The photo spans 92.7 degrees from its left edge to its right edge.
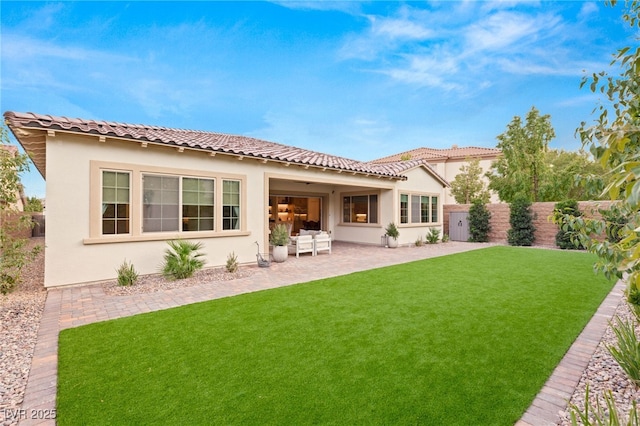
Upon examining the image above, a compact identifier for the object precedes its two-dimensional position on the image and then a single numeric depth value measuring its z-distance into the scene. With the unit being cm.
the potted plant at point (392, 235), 1556
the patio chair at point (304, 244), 1241
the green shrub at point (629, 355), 322
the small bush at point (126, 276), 761
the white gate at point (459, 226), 1942
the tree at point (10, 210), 620
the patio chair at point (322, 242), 1296
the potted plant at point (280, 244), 1126
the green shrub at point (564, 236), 1511
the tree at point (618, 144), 107
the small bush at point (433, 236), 1756
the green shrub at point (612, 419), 207
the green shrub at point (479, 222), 1859
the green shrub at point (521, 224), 1691
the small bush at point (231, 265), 944
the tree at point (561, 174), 1919
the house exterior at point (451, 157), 3020
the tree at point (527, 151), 1922
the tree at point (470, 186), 2467
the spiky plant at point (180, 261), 845
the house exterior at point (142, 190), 738
